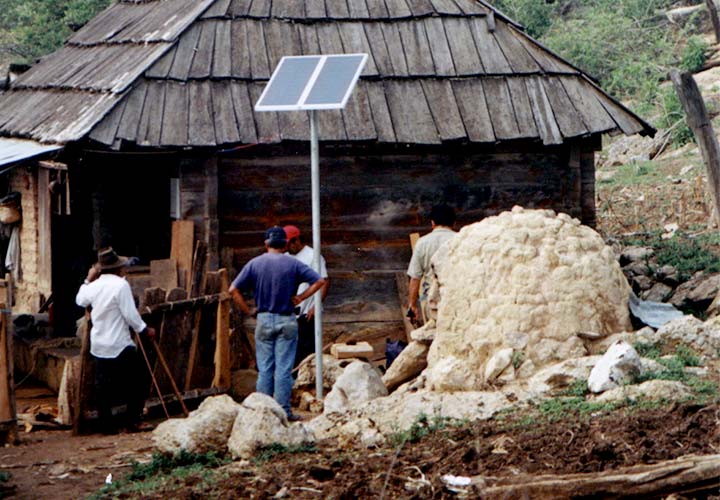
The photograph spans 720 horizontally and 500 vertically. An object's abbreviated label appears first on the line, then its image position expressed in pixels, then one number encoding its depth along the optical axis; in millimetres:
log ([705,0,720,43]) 26038
